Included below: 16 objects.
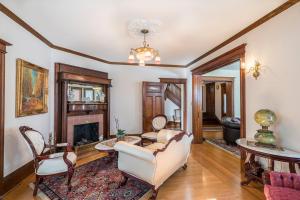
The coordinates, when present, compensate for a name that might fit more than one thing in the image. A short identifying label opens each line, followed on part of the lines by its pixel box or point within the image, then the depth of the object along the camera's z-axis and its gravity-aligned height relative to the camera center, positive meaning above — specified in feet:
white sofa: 5.74 -2.92
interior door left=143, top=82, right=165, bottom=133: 14.63 +0.05
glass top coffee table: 8.57 -3.06
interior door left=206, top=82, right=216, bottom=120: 24.19 +0.03
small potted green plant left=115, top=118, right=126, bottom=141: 9.80 -2.57
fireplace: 10.93 -2.43
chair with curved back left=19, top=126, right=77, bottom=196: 6.18 -2.98
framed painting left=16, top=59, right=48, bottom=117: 7.23 +0.81
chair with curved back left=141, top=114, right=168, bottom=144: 13.12 -2.22
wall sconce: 7.23 +1.81
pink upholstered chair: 3.91 -2.84
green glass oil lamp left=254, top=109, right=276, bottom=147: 6.04 -1.39
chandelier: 7.19 +2.73
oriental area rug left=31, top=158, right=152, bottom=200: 6.15 -4.52
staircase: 22.91 +1.33
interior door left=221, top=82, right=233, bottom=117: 17.70 +0.23
